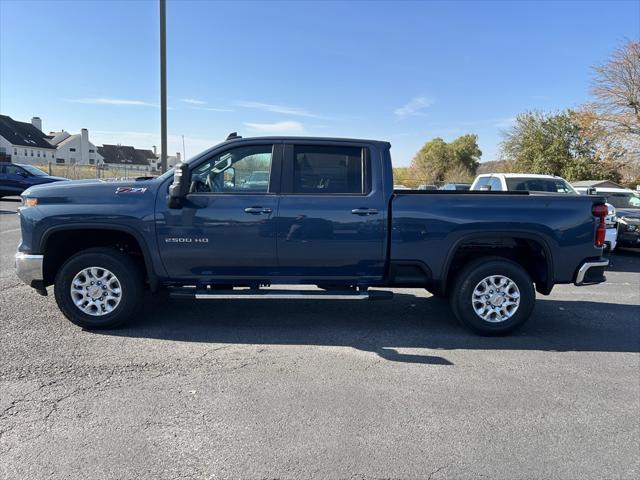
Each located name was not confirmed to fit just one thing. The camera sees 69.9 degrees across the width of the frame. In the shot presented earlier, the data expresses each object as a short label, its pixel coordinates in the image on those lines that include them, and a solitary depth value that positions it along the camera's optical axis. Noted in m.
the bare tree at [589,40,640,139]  24.34
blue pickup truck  4.79
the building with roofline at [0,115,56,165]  60.97
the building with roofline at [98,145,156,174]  92.69
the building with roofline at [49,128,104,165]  80.25
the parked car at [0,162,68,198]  19.39
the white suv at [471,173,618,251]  10.96
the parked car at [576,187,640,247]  11.27
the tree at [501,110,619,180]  31.70
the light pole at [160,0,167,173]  9.95
